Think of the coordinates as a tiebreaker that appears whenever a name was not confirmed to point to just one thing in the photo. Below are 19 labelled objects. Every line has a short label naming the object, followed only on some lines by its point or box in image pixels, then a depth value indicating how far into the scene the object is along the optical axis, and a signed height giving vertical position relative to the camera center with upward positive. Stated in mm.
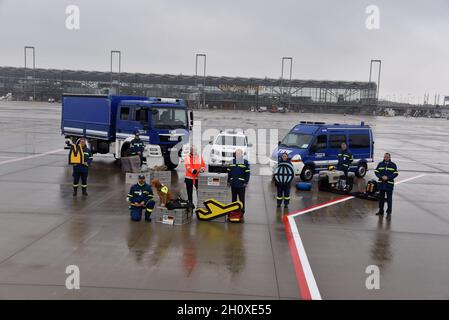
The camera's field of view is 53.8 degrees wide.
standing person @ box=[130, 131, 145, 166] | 17062 -1719
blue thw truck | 18172 -900
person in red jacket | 12391 -1757
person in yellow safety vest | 13164 -2065
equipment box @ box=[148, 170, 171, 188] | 14953 -2472
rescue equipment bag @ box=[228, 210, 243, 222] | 10875 -2678
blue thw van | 16969 -1415
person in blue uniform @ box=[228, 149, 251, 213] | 11508 -1788
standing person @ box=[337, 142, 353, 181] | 15938 -1765
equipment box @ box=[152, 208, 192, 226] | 10430 -2662
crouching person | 10648 -2368
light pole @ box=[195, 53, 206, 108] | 102500 +7181
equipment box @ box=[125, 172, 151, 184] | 15162 -2601
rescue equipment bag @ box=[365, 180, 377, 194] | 14422 -2414
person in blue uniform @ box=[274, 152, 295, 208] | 12336 -1948
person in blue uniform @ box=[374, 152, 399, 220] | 12016 -1755
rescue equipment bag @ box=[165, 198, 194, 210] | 10492 -2374
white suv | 18000 -1748
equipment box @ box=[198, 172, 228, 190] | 11188 -1909
